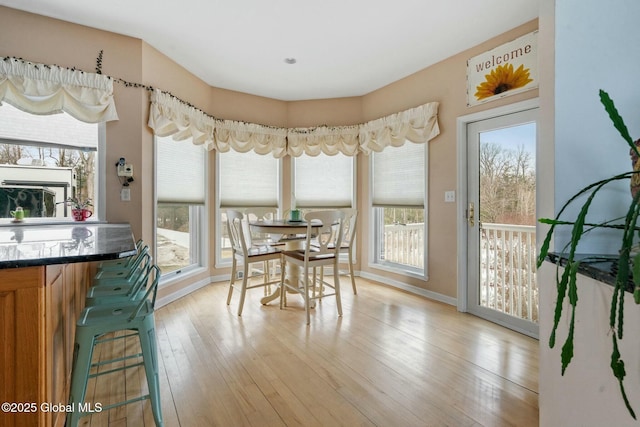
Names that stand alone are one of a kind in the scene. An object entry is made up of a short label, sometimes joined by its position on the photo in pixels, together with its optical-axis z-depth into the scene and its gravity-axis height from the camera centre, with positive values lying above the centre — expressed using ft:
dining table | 9.89 -0.61
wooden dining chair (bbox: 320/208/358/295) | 11.48 -0.92
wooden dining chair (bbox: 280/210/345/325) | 9.50 -1.40
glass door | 9.05 -0.27
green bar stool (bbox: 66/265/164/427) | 4.46 -1.80
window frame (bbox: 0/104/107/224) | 9.52 +1.16
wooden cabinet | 3.74 -1.55
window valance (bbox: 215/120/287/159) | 13.57 +3.29
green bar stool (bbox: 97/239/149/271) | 7.60 -1.29
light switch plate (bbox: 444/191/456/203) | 11.02 +0.53
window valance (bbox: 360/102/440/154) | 11.53 +3.28
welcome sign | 8.75 +4.14
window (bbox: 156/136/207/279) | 11.44 +0.29
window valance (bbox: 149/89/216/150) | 10.34 +3.28
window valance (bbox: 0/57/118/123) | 8.18 +3.32
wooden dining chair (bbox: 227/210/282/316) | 10.07 -1.32
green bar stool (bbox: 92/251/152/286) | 6.57 -1.38
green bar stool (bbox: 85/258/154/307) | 5.63 -1.49
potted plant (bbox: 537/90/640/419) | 2.32 -0.44
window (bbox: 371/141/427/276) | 12.60 +0.17
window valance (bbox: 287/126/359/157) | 14.58 +3.29
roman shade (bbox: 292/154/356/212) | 15.23 +1.47
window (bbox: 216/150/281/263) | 14.08 +1.30
